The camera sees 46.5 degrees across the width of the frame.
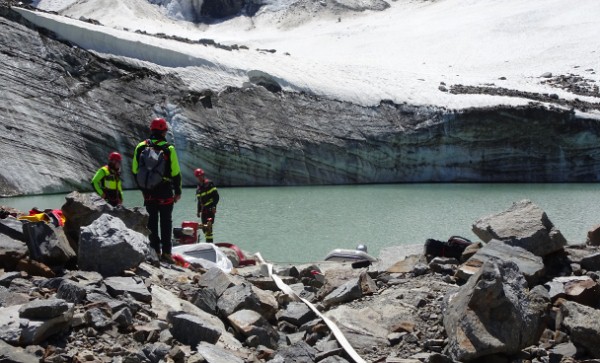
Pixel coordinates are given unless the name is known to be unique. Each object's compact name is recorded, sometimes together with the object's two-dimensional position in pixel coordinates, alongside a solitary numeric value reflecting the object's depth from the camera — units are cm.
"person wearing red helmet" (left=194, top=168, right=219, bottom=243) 968
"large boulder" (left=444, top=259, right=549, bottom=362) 411
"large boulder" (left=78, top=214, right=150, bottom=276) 458
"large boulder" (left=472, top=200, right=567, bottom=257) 560
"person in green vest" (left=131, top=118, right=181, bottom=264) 600
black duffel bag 623
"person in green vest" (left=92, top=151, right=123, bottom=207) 696
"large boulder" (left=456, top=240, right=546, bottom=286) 522
